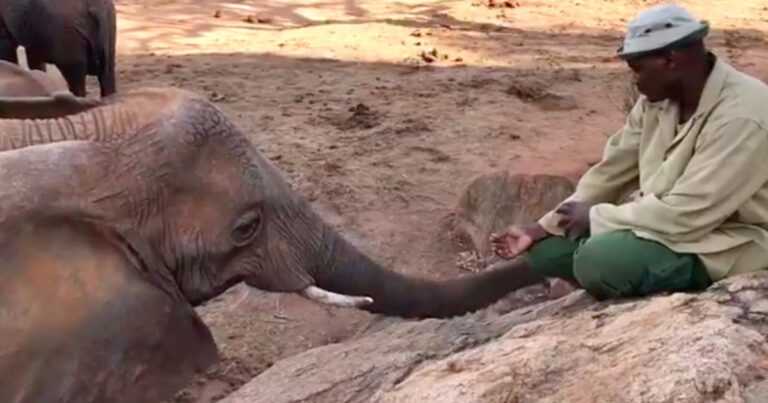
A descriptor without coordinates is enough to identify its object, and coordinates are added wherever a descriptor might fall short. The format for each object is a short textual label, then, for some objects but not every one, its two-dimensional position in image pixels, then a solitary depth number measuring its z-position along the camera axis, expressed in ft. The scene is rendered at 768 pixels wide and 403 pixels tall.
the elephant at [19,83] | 15.96
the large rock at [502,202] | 22.77
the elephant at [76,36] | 30.27
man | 12.65
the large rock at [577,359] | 11.24
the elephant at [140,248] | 11.17
